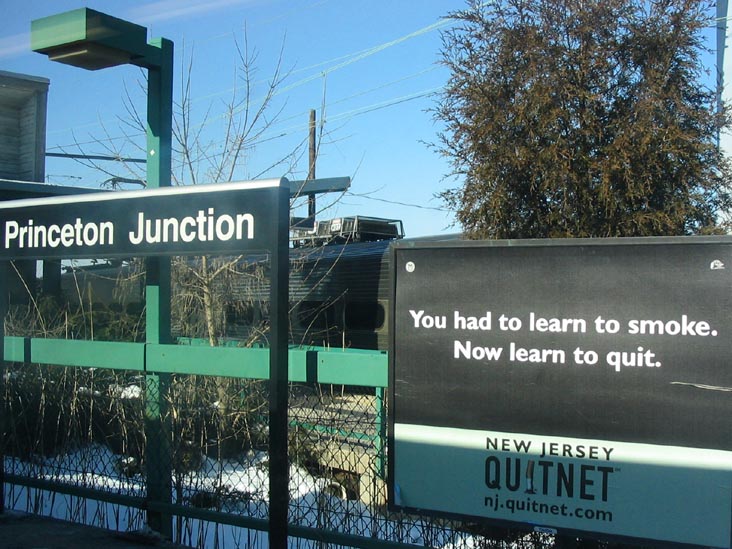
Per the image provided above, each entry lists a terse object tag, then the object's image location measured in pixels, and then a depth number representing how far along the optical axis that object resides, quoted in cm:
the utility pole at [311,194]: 891
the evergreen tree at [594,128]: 896
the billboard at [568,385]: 272
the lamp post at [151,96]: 420
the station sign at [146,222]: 356
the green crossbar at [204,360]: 348
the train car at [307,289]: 870
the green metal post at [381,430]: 391
